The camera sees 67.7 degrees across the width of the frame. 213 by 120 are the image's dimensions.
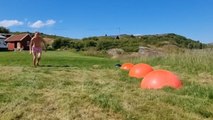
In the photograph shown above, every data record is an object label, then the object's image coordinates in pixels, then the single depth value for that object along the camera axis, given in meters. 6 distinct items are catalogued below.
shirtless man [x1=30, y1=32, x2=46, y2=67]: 6.79
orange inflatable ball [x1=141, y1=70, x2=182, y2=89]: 3.83
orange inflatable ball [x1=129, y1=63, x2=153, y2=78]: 5.44
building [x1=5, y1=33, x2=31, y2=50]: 29.41
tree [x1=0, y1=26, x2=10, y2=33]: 43.26
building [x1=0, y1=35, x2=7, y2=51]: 29.67
